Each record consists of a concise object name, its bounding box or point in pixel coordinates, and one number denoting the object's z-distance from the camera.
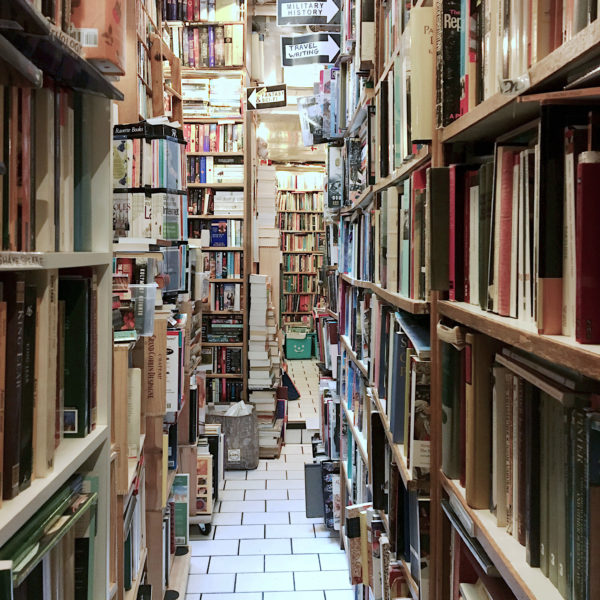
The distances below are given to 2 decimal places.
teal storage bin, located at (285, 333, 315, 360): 9.37
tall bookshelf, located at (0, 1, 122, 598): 0.85
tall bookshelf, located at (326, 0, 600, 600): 0.72
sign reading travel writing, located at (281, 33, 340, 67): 3.88
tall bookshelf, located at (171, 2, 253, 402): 5.45
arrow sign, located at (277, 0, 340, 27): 3.82
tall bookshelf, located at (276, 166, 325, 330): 9.72
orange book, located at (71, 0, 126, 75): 1.09
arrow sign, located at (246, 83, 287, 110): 5.12
